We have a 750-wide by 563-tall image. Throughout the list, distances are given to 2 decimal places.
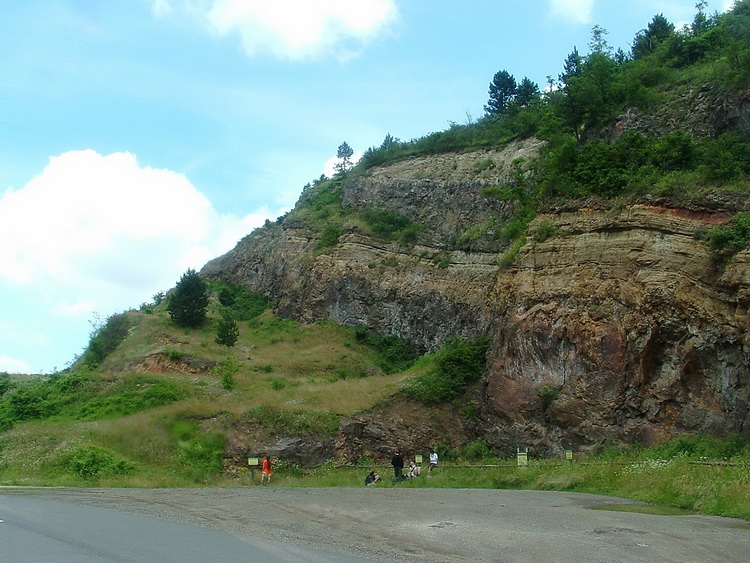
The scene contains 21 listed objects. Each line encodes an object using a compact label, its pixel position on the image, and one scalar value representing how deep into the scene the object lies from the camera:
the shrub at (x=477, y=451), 30.90
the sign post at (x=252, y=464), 27.94
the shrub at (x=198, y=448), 29.75
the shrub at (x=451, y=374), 34.53
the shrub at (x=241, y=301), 53.44
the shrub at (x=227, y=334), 45.12
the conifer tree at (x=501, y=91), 62.75
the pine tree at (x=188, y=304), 48.50
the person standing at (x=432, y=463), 26.55
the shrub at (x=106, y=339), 45.97
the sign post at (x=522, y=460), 23.55
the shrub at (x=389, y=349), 43.84
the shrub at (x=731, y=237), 25.92
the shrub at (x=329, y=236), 52.03
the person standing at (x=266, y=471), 27.22
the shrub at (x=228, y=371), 37.31
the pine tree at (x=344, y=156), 72.06
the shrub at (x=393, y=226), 49.41
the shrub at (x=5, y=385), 44.63
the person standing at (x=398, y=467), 24.99
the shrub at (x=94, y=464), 28.09
